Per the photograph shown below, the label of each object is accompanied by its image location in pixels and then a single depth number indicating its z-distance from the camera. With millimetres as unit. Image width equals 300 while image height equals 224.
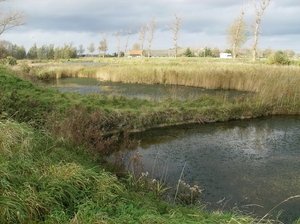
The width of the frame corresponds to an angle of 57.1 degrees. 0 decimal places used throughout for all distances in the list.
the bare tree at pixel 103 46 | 70688
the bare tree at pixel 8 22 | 24172
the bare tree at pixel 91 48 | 81312
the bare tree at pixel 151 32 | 51584
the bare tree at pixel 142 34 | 55869
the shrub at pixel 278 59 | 23994
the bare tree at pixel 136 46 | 87462
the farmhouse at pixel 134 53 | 84100
